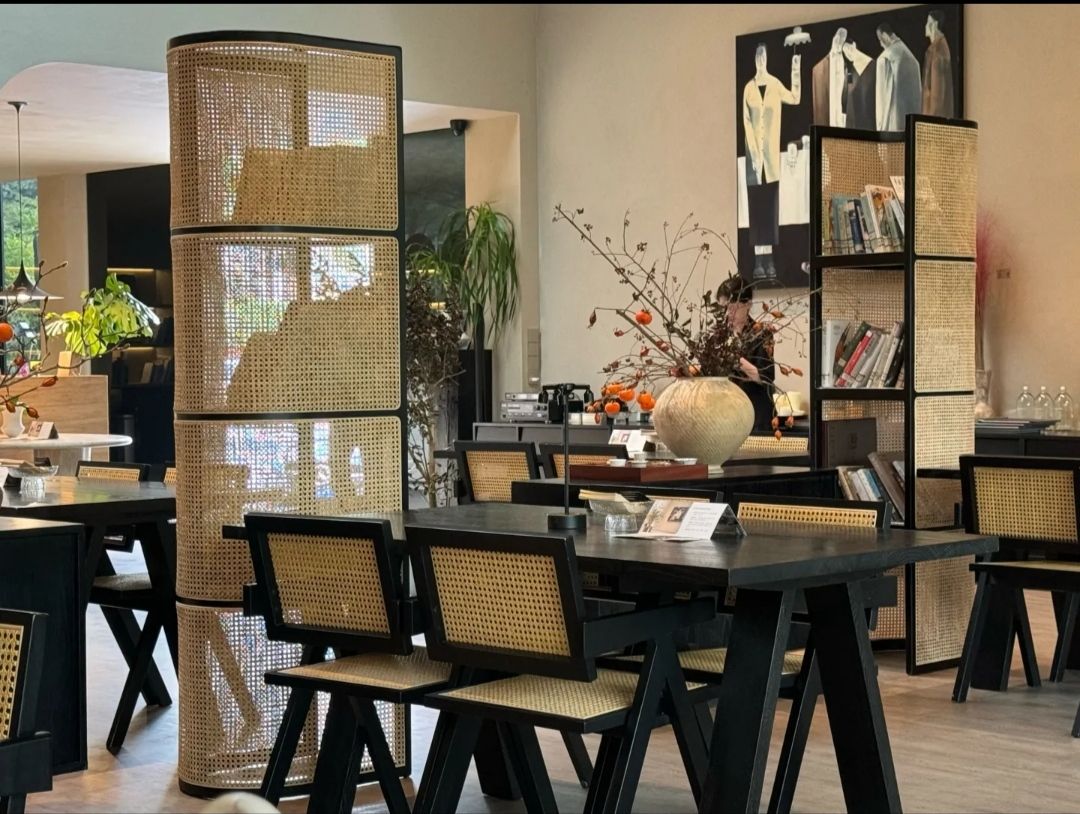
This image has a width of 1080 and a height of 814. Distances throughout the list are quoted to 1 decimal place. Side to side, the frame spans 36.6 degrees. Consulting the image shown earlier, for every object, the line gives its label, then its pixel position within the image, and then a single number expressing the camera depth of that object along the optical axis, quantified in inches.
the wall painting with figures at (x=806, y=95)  370.3
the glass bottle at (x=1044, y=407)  340.3
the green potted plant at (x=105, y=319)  435.2
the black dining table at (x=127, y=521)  206.7
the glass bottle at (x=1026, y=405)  344.5
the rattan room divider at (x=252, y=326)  182.5
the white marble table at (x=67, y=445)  359.3
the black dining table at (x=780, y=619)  134.0
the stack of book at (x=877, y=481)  258.8
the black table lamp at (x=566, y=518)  159.2
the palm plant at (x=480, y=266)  453.1
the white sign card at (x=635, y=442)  239.6
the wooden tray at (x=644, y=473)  216.5
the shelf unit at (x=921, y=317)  250.1
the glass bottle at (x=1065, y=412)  338.6
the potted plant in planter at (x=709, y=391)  228.7
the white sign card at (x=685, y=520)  150.1
